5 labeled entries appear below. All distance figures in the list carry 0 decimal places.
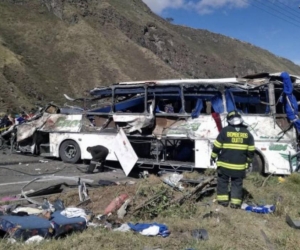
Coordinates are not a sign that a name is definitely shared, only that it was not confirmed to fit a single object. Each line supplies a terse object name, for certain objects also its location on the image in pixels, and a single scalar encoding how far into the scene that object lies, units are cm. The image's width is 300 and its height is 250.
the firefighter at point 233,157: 759
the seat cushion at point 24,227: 522
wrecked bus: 1020
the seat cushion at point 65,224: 549
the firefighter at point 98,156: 1152
